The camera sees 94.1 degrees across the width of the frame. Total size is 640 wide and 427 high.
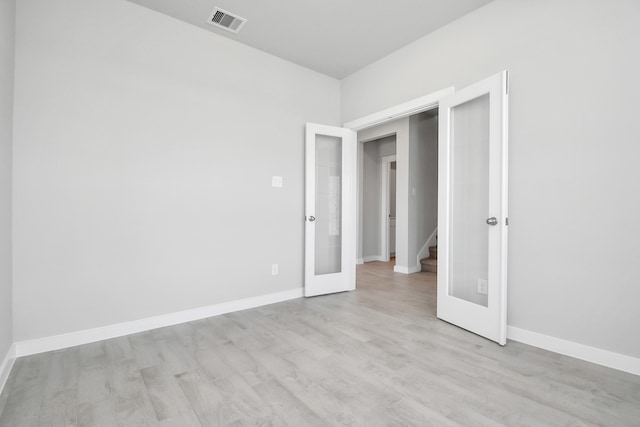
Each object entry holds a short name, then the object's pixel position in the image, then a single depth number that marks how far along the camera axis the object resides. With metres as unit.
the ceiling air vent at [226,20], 2.80
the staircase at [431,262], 5.26
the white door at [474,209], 2.39
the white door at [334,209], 3.90
